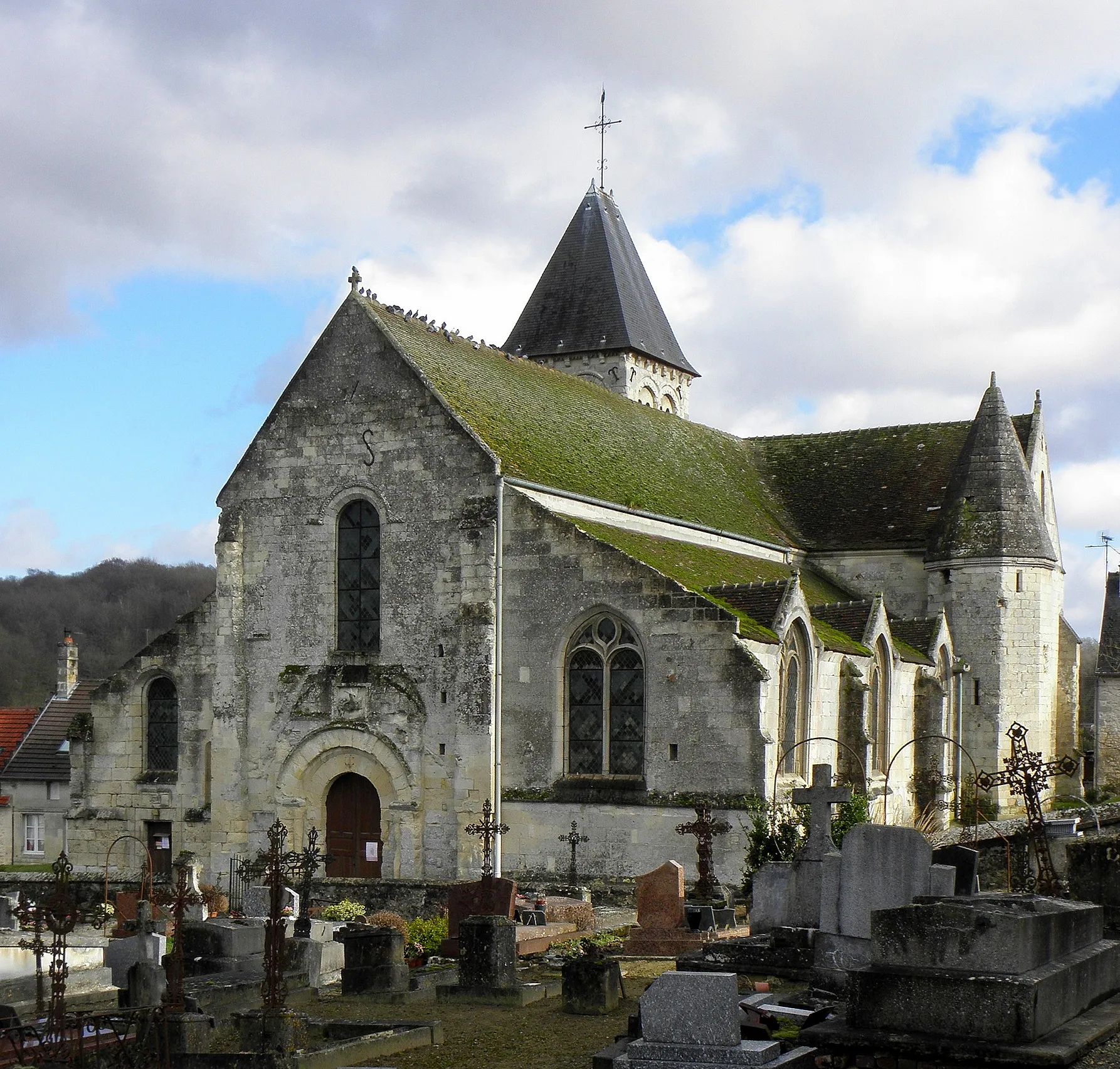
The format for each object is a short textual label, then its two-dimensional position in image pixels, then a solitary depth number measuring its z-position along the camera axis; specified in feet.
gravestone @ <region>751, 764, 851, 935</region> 49.32
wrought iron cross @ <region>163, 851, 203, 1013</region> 42.04
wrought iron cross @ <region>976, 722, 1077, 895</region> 45.57
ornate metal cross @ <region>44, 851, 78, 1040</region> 39.99
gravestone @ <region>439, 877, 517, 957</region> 59.47
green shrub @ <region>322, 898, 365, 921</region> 67.87
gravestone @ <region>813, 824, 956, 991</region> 40.42
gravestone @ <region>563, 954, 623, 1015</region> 44.21
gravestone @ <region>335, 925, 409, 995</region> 49.67
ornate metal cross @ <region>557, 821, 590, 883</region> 77.30
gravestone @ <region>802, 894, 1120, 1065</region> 31.91
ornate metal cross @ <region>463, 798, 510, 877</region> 67.82
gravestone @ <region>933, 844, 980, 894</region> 42.88
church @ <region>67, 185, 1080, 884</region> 77.92
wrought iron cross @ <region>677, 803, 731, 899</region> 63.16
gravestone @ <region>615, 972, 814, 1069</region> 32.83
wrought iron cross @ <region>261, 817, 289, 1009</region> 39.38
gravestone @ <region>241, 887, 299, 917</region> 65.62
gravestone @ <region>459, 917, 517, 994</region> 48.03
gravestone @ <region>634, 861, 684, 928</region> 58.08
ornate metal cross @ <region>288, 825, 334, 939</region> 59.52
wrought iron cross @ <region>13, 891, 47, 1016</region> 46.50
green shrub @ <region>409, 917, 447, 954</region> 59.82
